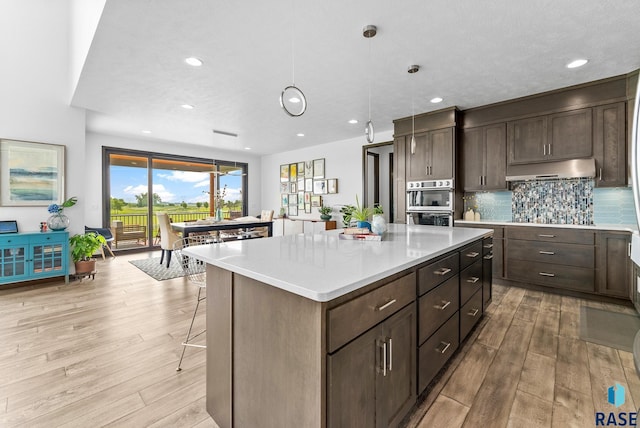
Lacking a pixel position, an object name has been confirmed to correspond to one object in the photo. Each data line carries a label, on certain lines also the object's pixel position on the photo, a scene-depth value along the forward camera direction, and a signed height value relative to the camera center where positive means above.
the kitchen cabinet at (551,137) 3.47 +1.03
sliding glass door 6.27 +0.56
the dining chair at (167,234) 4.80 -0.35
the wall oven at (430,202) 4.40 +0.21
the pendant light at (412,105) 2.99 +1.60
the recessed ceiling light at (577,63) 2.84 +1.59
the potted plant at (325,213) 6.69 +0.03
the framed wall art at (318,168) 7.07 +1.19
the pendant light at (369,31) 2.32 +1.56
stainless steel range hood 3.42 +0.59
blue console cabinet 3.59 -0.57
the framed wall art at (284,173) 8.02 +1.22
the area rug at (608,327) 2.34 -1.06
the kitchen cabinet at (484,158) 4.08 +0.87
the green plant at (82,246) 4.06 -0.48
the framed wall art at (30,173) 3.79 +0.58
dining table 4.83 -0.21
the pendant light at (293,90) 2.00 +0.90
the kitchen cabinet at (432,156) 4.39 +0.97
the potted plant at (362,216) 2.40 -0.01
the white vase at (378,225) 2.12 -0.08
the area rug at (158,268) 4.38 -0.94
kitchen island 0.97 -0.49
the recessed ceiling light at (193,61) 2.85 +1.60
